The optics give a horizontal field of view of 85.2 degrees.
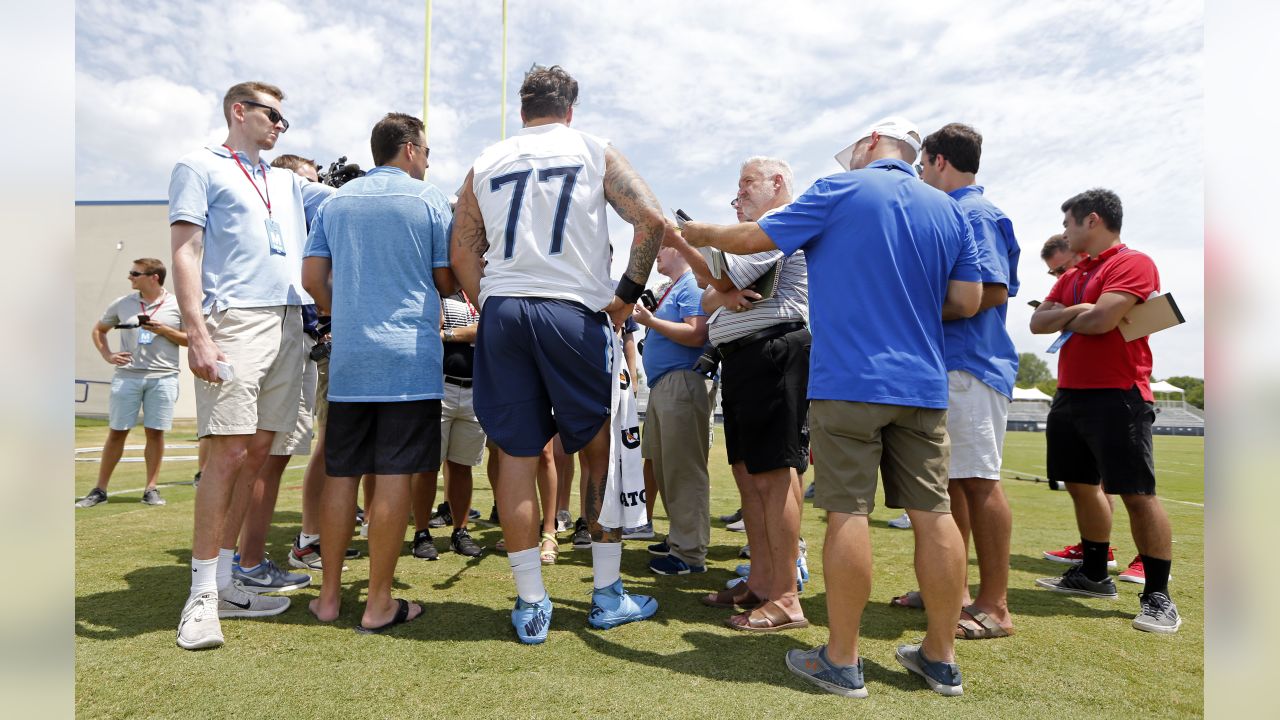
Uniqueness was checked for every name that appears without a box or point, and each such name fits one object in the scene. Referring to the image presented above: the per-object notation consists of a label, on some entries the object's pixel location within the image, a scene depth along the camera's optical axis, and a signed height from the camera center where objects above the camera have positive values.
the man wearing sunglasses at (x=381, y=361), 3.13 -0.01
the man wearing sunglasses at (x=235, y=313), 2.95 +0.20
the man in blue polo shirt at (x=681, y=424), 4.43 -0.42
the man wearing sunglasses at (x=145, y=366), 6.68 -0.10
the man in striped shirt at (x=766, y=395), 3.29 -0.17
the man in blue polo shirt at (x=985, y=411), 3.24 -0.23
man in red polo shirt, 3.75 -0.19
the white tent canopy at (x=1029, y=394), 77.12 -3.40
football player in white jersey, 3.03 +0.24
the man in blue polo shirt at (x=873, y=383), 2.54 -0.08
